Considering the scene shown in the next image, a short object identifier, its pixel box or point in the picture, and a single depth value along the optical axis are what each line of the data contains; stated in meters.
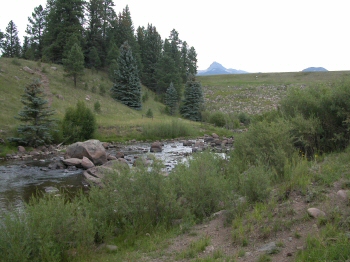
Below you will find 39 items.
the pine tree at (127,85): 50.44
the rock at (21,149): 23.30
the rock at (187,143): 29.94
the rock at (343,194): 6.25
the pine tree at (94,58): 55.31
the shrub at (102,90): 49.03
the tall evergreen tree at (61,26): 52.69
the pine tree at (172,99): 56.12
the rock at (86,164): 18.86
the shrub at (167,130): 34.66
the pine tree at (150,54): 66.81
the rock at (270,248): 5.23
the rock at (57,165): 18.82
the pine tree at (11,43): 59.19
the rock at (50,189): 13.06
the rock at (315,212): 5.98
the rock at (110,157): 21.47
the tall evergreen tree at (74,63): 44.31
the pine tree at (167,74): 61.38
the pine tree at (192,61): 77.94
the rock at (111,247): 6.50
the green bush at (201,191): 7.77
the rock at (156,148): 26.31
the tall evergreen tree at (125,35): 62.83
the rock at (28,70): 42.68
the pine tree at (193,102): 52.53
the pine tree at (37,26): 62.50
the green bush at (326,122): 11.19
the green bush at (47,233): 5.52
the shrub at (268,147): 9.59
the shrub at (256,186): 7.41
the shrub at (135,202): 7.38
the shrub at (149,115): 45.49
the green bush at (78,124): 28.03
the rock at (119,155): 23.06
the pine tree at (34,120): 24.14
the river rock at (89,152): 20.53
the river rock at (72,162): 19.09
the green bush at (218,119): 45.62
